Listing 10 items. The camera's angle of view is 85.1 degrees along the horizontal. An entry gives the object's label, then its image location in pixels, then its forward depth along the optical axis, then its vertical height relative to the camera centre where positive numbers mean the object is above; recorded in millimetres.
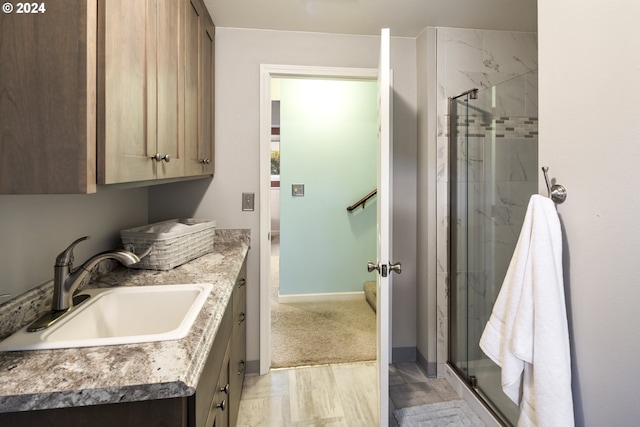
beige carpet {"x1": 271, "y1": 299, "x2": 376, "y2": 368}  2502 -1006
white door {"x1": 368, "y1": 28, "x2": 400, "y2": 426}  1579 -141
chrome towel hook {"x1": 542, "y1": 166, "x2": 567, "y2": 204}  959 +58
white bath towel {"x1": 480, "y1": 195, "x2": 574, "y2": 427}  914 -323
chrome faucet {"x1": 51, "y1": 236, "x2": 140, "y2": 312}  1046 -185
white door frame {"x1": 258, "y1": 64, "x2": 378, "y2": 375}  2268 +352
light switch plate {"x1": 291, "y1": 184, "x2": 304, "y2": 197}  3551 +223
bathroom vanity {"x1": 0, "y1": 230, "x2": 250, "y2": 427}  689 -348
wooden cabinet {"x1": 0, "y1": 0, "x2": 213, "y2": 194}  778 +270
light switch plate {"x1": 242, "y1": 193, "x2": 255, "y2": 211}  2283 +77
